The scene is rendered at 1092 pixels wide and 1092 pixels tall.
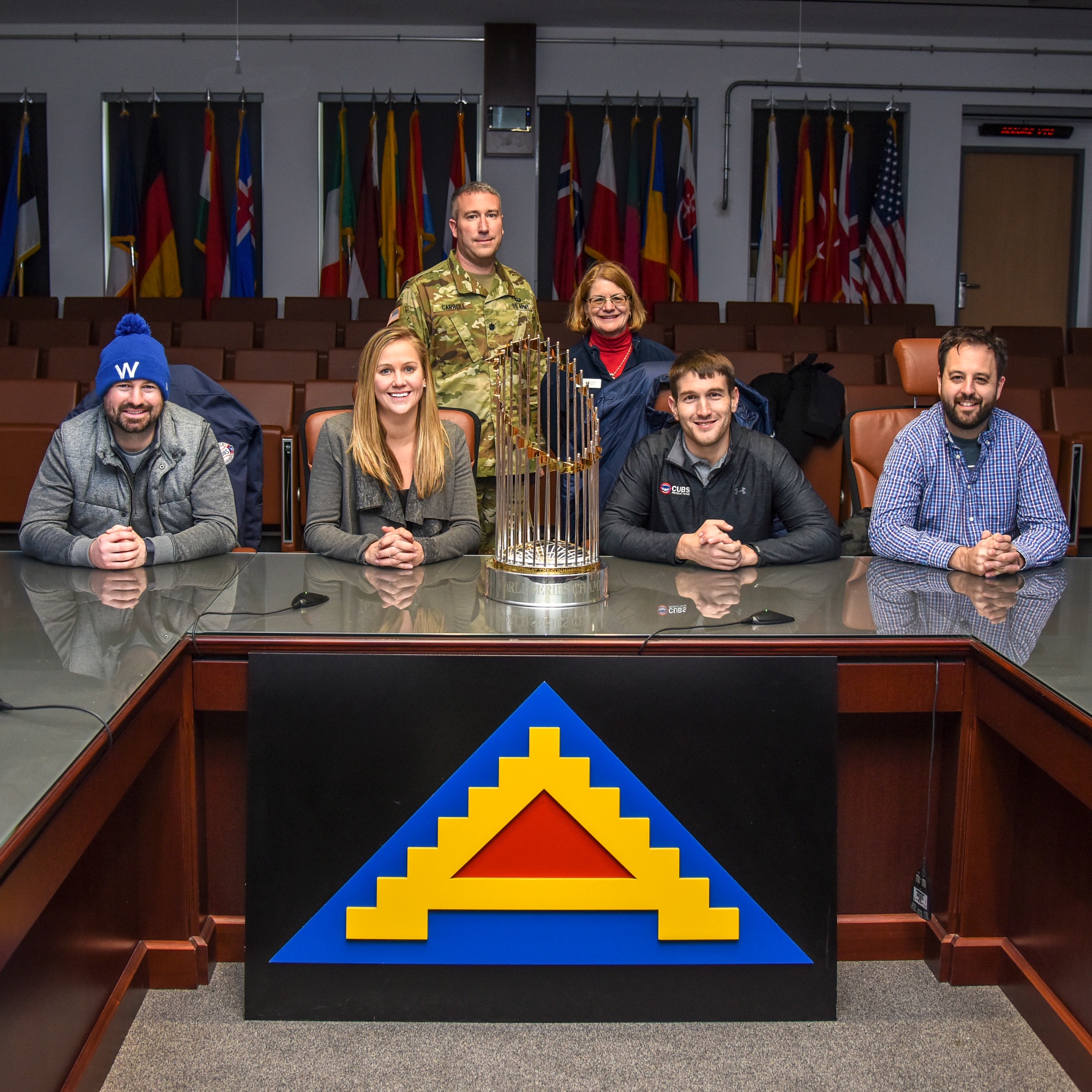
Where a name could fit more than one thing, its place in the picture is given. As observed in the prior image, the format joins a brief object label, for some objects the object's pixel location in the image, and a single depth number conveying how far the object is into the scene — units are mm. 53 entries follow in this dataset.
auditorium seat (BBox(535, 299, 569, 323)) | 6340
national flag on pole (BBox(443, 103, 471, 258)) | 7617
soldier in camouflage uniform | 2754
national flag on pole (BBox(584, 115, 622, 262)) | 7746
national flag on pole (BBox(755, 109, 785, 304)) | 7777
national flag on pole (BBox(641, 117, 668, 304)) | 7664
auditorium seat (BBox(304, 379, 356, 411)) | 4352
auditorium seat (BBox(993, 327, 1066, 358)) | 6785
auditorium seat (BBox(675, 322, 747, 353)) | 6082
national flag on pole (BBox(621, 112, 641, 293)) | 7719
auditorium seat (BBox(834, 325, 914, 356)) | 6387
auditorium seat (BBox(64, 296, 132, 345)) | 6855
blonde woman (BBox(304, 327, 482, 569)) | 2240
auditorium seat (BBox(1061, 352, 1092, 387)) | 5391
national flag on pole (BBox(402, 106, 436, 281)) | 7586
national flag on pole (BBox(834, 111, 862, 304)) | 7762
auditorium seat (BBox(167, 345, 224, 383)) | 5027
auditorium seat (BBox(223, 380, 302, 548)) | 3842
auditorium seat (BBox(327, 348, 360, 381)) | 5182
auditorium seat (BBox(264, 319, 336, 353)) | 6242
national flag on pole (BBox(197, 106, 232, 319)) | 7598
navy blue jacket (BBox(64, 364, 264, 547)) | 2666
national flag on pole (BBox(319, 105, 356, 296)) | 7656
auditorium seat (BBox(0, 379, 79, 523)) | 3977
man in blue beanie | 2115
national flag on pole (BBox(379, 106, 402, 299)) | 7660
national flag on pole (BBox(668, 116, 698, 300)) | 7691
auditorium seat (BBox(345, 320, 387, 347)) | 6066
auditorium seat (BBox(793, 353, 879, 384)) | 5203
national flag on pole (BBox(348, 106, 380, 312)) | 7688
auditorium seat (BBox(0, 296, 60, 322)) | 6668
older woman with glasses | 2809
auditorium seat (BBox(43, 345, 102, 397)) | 5086
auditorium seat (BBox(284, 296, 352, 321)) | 7020
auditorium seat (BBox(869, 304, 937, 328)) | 7172
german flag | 7598
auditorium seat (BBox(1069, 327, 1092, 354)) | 6688
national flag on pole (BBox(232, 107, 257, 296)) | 7652
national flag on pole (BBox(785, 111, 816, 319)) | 7660
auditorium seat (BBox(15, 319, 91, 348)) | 6086
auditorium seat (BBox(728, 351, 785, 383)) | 5008
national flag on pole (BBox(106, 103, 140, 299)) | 7574
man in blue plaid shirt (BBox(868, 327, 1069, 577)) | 2291
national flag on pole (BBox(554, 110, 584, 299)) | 7703
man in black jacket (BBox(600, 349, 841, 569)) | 2244
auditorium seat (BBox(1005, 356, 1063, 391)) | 5359
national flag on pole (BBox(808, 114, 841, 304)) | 7699
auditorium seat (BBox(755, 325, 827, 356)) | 6250
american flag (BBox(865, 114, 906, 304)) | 7723
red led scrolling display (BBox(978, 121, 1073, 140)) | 8086
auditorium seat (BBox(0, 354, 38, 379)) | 5023
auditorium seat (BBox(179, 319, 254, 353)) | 6145
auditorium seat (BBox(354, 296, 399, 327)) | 6797
